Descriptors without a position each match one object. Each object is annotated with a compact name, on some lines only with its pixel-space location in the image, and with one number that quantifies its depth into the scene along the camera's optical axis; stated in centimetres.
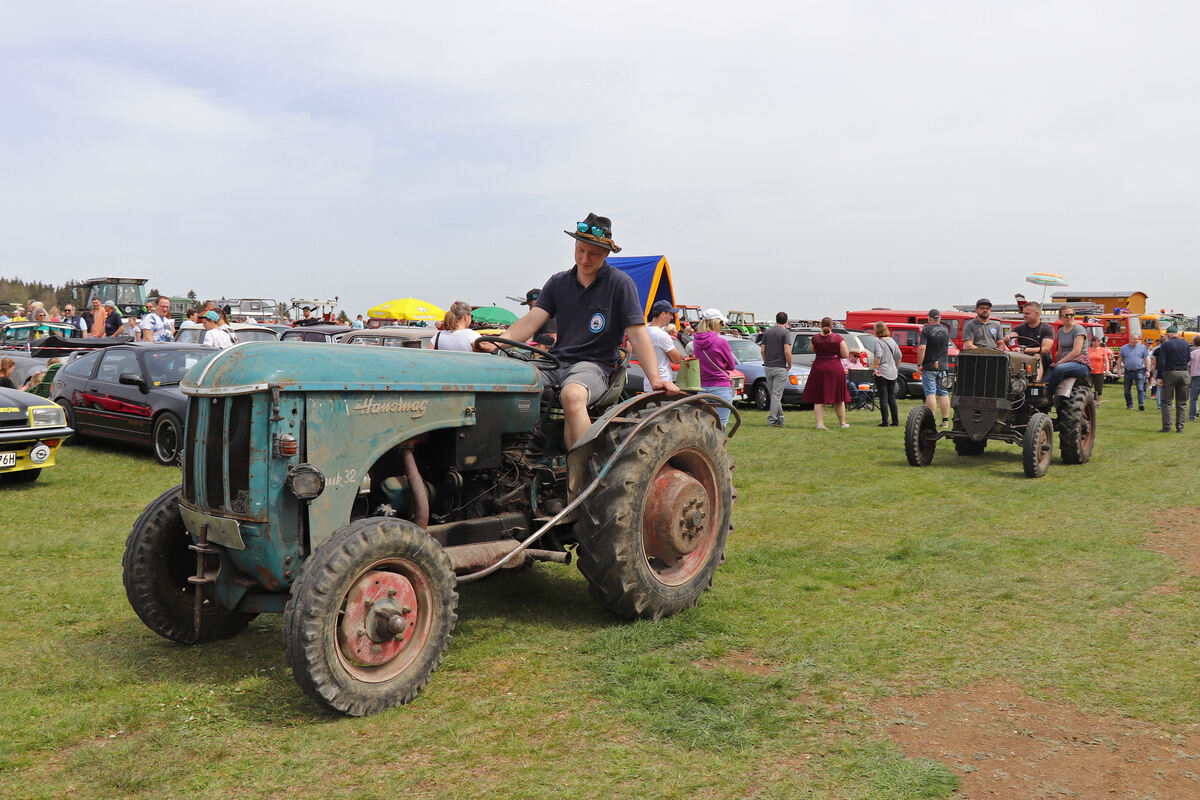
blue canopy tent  1761
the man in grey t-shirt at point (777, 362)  1512
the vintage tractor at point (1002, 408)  1054
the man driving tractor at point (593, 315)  477
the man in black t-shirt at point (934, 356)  1388
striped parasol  3384
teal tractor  366
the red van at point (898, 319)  2361
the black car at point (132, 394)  1036
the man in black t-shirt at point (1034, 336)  1137
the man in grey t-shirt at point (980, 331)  1177
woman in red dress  1452
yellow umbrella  2703
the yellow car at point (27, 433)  876
